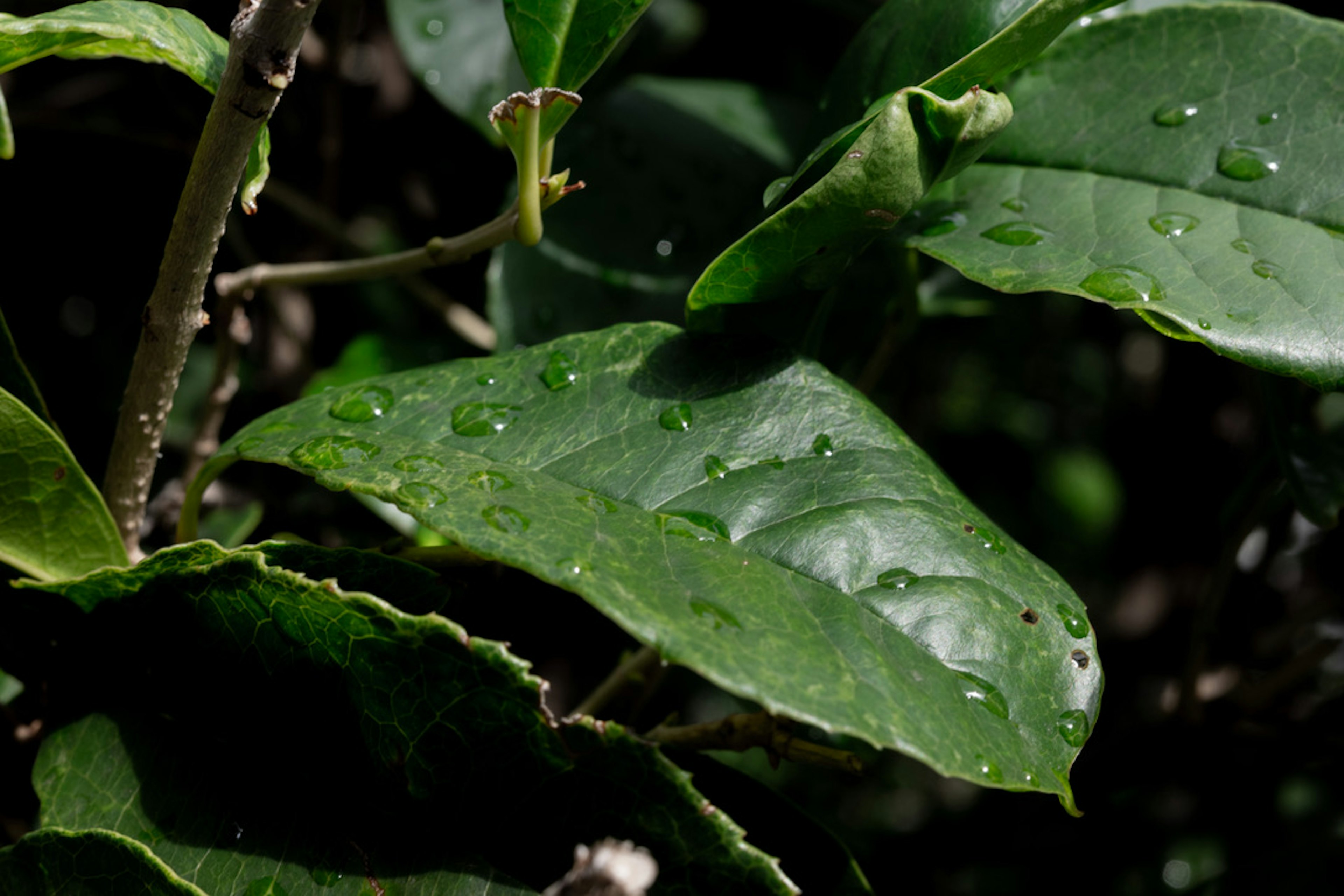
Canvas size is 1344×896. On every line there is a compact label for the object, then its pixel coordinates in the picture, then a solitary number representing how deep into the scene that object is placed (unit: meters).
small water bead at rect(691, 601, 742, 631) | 0.40
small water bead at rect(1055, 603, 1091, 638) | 0.41
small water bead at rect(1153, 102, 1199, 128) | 0.45
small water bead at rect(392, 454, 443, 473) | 0.42
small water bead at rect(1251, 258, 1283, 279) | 0.43
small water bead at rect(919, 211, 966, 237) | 0.44
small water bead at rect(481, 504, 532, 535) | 0.40
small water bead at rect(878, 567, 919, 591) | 0.41
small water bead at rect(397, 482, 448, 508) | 0.41
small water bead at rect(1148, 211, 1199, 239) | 0.43
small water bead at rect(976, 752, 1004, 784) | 0.40
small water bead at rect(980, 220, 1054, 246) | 0.44
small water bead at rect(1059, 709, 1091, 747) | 0.41
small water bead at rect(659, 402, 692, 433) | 0.43
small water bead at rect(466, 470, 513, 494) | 0.41
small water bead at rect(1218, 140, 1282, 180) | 0.44
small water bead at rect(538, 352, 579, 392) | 0.43
